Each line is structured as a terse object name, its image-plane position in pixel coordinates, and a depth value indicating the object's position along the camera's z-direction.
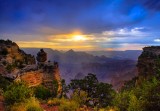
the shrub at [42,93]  16.02
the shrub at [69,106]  9.23
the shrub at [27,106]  8.29
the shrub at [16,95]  9.21
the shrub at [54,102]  11.74
